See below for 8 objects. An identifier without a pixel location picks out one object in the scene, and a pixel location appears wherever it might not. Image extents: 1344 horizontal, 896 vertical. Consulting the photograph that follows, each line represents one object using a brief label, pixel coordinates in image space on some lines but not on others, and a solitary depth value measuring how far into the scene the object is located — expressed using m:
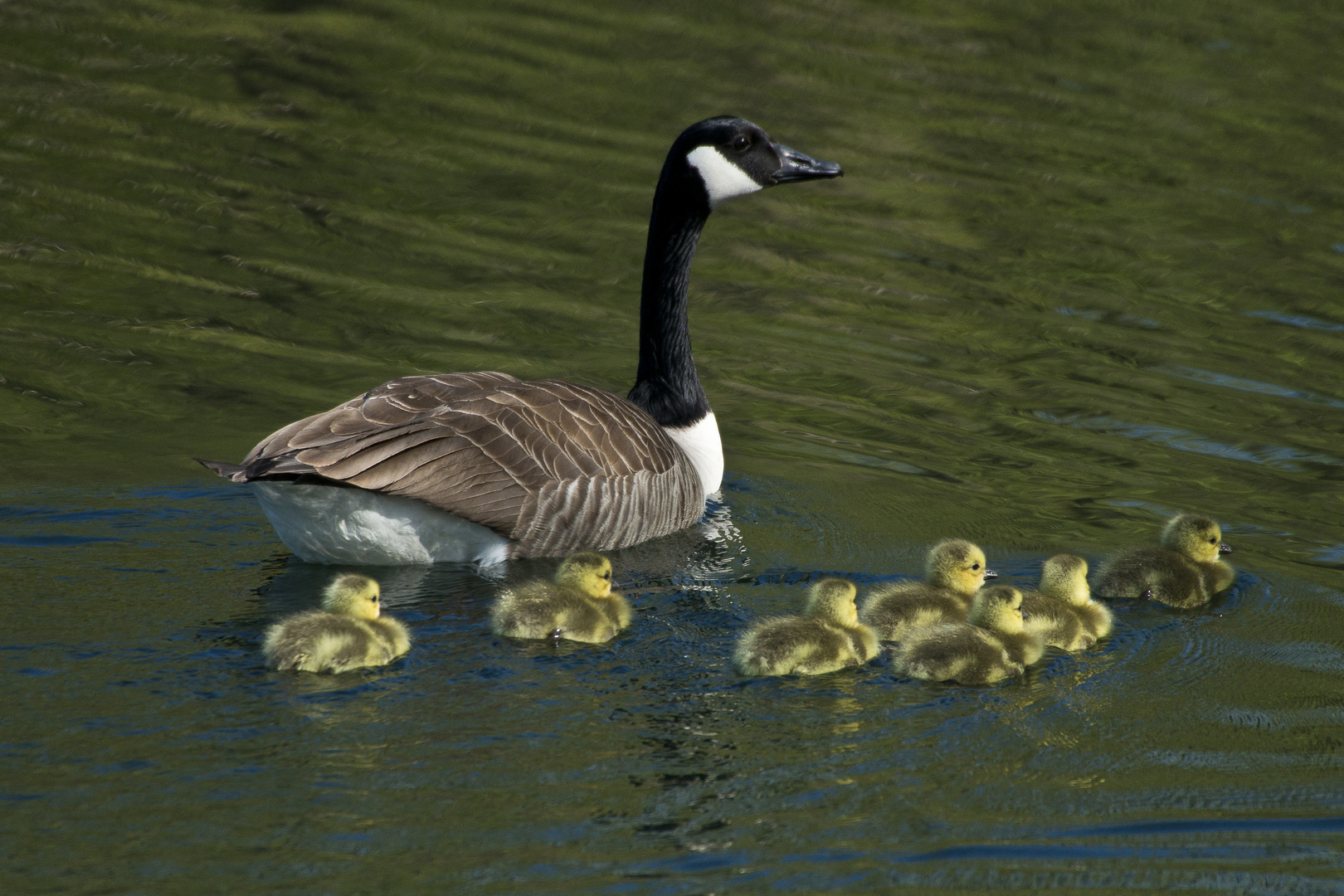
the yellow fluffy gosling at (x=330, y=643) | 12.66
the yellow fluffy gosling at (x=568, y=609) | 13.59
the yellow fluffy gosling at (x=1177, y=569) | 15.62
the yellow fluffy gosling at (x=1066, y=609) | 14.11
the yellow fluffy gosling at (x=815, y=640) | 13.05
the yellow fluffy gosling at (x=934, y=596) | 14.52
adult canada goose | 14.84
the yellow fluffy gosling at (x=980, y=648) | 13.12
